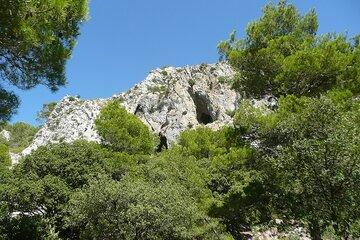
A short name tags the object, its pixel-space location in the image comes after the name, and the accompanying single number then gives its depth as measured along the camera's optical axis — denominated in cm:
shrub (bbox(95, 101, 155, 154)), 2973
